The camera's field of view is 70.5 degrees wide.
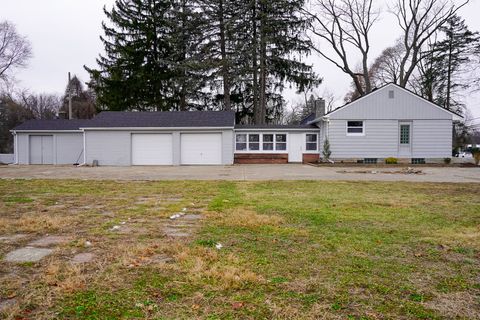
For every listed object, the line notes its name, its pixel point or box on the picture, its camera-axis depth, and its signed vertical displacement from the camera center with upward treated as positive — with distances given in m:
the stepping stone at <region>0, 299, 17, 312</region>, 2.43 -1.13
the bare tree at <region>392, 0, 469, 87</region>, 29.97 +11.36
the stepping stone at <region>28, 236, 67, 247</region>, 4.07 -1.12
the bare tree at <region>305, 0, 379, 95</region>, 31.44 +11.30
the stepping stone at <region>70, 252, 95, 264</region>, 3.45 -1.12
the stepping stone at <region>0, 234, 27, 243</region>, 4.23 -1.11
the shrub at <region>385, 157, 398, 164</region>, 22.09 -0.53
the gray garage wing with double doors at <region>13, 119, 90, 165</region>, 24.58 +0.44
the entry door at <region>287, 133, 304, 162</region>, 23.84 +0.33
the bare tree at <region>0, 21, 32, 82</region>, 30.03 +9.22
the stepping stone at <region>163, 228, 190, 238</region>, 4.54 -1.12
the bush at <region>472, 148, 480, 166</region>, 21.67 -0.18
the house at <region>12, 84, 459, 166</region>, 22.11 +1.06
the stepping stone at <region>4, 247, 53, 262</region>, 3.51 -1.12
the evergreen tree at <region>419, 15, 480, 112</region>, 32.38 +8.88
